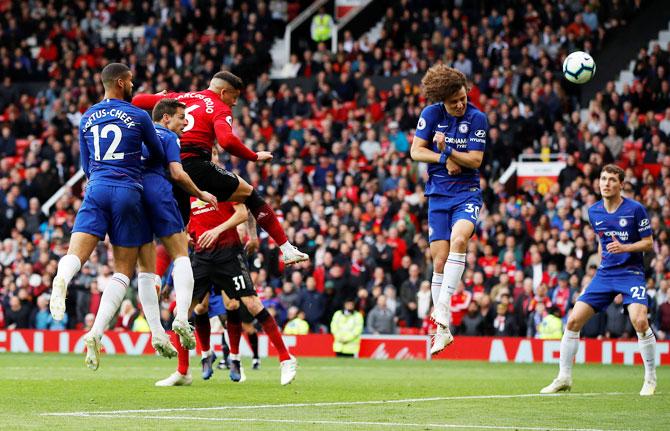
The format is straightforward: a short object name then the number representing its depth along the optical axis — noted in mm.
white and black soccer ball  14883
